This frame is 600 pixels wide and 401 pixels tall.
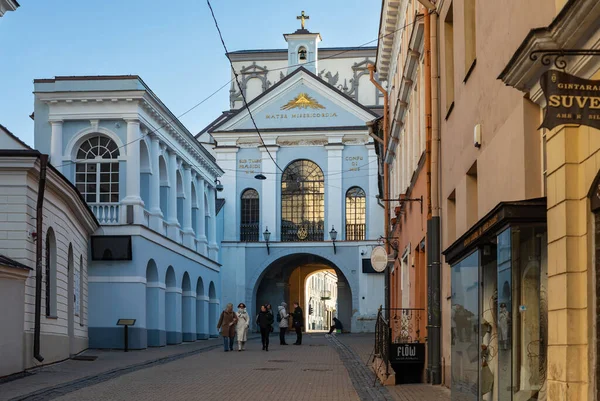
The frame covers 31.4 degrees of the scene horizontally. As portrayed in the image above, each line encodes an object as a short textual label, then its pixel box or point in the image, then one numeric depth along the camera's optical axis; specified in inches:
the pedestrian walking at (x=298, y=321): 1477.6
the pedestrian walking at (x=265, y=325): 1261.1
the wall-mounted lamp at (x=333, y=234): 2075.5
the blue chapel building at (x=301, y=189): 2102.6
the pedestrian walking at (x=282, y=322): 1467.8
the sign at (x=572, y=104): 254.2
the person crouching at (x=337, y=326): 2130.9
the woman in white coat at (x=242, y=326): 1248.8
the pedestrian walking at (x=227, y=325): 1230.3
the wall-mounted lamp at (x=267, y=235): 2097.7
